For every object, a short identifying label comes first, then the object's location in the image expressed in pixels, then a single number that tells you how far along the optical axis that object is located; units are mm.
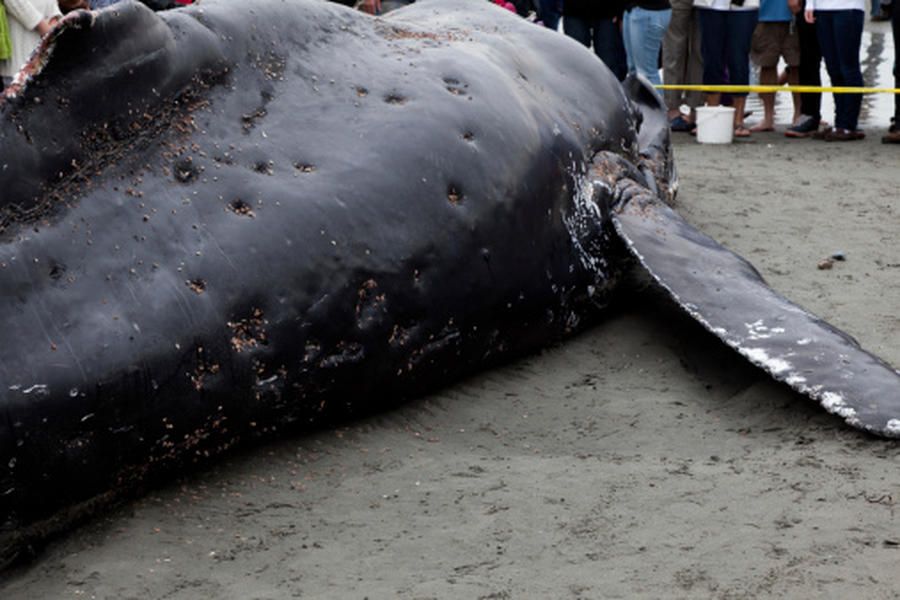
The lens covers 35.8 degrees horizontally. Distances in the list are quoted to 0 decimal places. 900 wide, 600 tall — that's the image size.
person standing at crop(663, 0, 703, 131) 15570
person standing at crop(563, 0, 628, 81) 15383
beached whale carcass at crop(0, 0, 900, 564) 4941
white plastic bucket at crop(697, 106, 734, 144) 14078
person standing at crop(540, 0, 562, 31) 18406
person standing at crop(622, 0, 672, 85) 14734
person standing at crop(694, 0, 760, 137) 14805
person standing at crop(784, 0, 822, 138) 14734
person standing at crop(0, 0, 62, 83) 10094
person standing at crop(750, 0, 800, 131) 15173
